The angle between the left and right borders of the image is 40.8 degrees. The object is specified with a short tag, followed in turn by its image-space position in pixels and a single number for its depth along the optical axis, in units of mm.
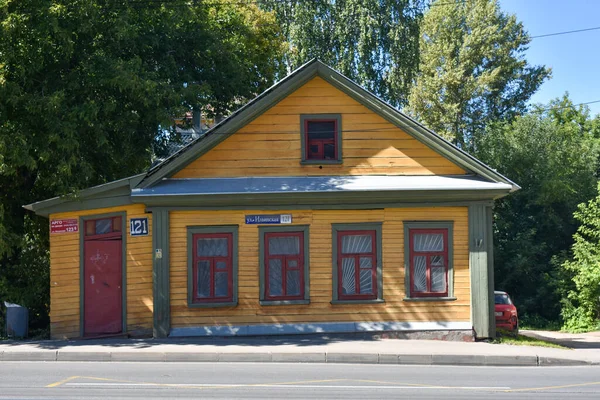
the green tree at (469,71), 46281
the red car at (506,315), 24359
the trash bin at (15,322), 19391
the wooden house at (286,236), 18594
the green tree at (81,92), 17875
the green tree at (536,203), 33188
